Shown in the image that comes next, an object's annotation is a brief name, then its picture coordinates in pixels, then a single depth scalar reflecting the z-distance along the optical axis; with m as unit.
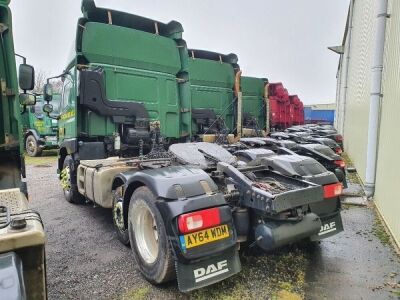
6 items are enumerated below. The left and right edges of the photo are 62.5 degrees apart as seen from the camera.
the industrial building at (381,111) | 4.50
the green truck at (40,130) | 14.16
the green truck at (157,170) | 2.58
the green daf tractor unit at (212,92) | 8.16
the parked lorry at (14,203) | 1.35
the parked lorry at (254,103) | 11.06
